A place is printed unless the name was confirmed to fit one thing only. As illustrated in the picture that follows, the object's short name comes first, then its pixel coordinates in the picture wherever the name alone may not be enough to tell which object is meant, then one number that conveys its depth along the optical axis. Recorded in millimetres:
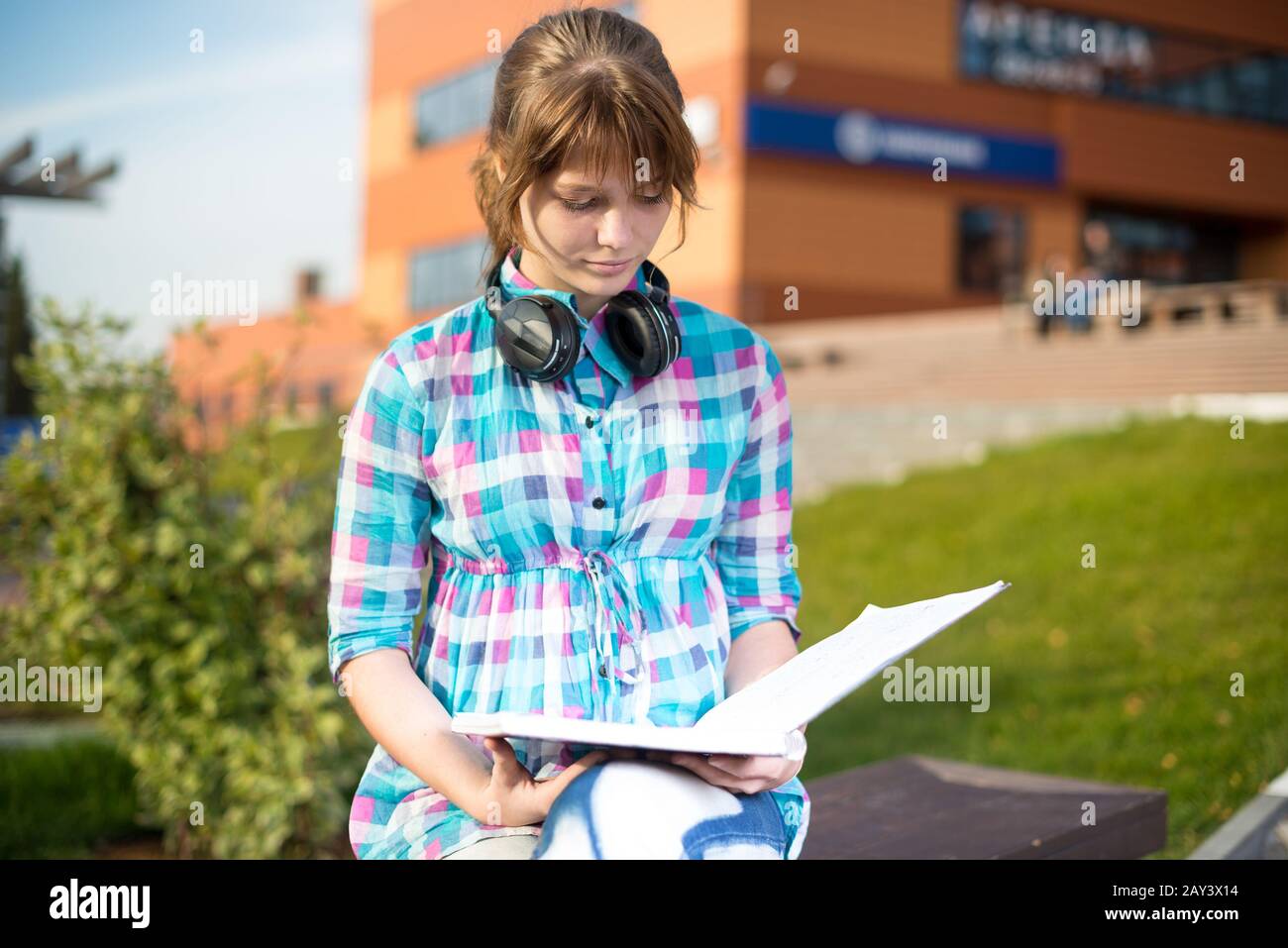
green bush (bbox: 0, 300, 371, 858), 4098
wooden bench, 2748
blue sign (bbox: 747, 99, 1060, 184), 23906
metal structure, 8734
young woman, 1871
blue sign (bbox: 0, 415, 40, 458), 4383
